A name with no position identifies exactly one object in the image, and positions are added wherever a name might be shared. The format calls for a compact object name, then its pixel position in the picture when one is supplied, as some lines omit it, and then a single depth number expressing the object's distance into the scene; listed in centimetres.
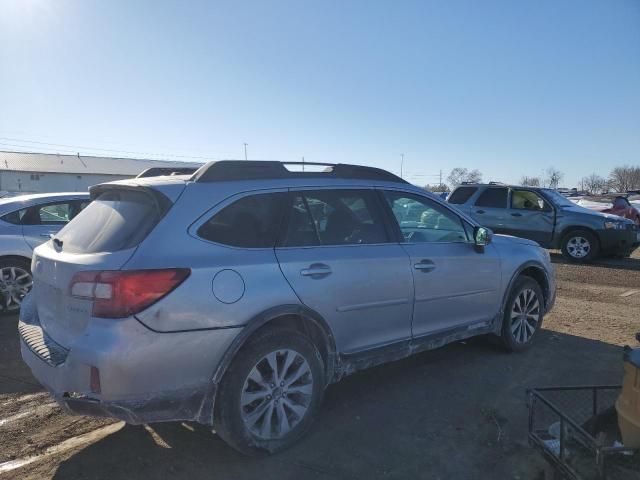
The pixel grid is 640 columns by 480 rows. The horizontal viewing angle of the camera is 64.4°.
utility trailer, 222
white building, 6281
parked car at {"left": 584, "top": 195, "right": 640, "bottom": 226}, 1641
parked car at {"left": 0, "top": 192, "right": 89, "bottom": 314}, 640
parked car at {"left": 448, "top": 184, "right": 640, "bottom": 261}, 1177
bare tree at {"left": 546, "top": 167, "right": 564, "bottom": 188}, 7593
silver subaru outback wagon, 271
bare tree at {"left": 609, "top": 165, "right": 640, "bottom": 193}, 8075
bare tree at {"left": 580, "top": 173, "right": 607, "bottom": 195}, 8375
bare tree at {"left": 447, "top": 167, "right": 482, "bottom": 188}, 6988
